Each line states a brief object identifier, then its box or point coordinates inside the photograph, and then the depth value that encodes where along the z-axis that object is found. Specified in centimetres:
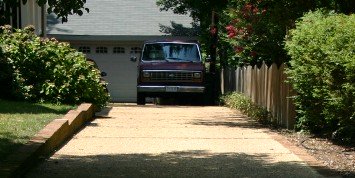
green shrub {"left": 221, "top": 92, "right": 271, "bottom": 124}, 1465
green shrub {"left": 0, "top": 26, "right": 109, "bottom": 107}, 1508
